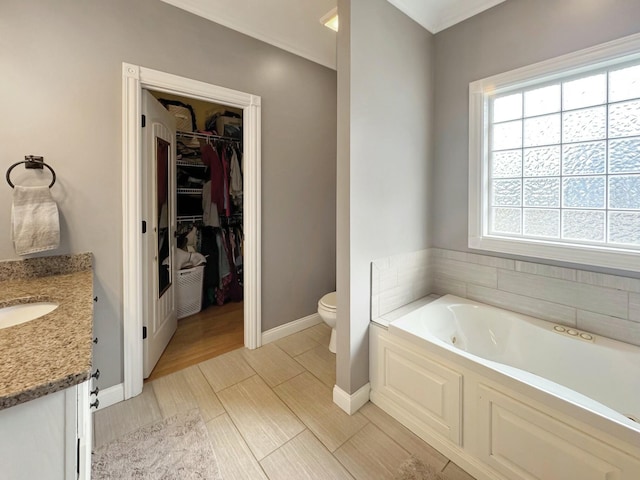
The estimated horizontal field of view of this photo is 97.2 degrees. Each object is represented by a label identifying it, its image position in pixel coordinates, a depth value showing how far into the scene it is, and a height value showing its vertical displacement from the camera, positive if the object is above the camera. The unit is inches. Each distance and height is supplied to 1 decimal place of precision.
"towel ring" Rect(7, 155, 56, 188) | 56.3 +14.7
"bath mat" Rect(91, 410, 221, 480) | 53.0 -44.2
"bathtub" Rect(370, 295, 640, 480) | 41.5 -29.3
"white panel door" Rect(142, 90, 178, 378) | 77.6 +2.9
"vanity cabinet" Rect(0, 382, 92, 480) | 22.9 -17.7
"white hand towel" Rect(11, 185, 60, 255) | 55.1 +2.9
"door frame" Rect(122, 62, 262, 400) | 68.4 +13.1
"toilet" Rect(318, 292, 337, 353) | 90.1 -24.7
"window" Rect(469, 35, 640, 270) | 60.5 +19.0
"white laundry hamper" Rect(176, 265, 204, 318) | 118.6 -23.9
